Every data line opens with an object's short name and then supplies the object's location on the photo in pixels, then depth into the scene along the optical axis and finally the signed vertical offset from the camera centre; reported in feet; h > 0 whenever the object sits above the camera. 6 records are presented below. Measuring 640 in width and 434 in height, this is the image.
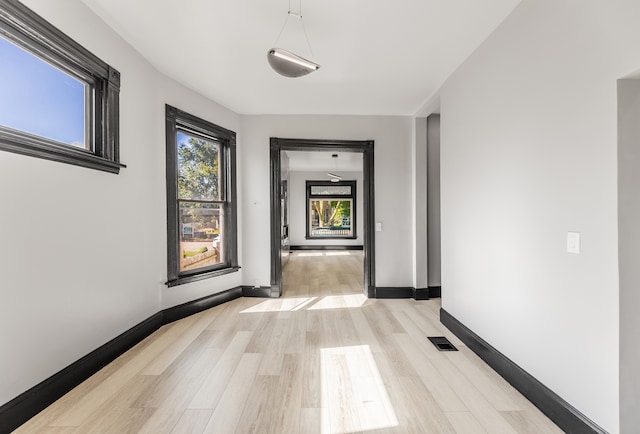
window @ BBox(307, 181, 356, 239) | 34.01 +0.78
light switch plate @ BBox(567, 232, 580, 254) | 5.42 -0.51
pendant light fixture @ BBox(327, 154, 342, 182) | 29.03 +4.06
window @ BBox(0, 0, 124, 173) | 5.71 +2.77
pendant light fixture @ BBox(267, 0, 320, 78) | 7.26 +3.77
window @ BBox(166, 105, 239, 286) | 11.37 +0.78
